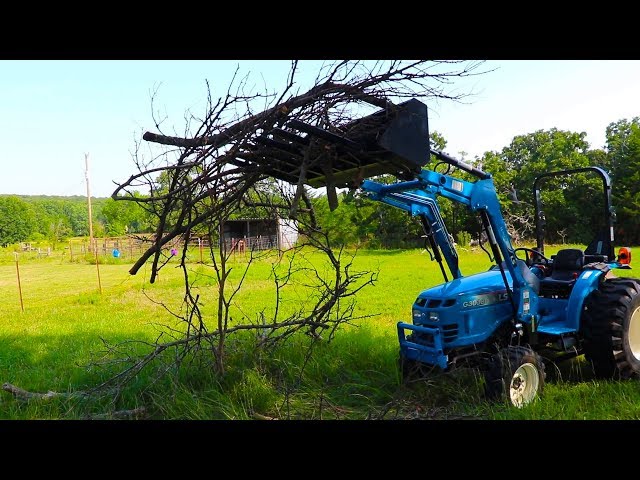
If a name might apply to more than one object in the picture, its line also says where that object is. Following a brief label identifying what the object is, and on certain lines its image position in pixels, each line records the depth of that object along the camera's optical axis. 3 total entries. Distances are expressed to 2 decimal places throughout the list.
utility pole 27.18
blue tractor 4.18
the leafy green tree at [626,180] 26.27
